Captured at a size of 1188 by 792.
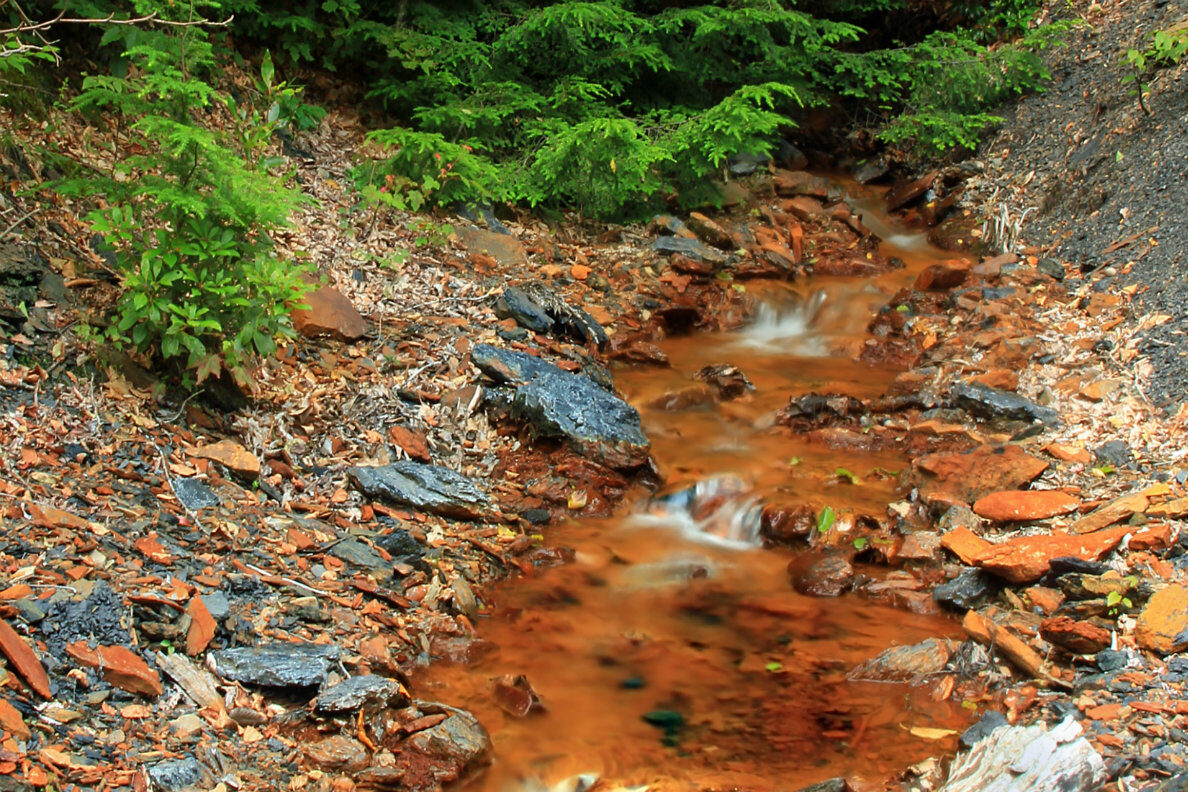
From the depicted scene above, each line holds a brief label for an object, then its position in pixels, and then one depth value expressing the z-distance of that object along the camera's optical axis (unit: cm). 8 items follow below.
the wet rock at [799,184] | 1114
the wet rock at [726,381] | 784
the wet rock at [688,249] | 930
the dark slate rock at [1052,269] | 843
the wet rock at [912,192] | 1112
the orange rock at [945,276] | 899
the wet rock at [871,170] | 1198
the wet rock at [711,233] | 970
